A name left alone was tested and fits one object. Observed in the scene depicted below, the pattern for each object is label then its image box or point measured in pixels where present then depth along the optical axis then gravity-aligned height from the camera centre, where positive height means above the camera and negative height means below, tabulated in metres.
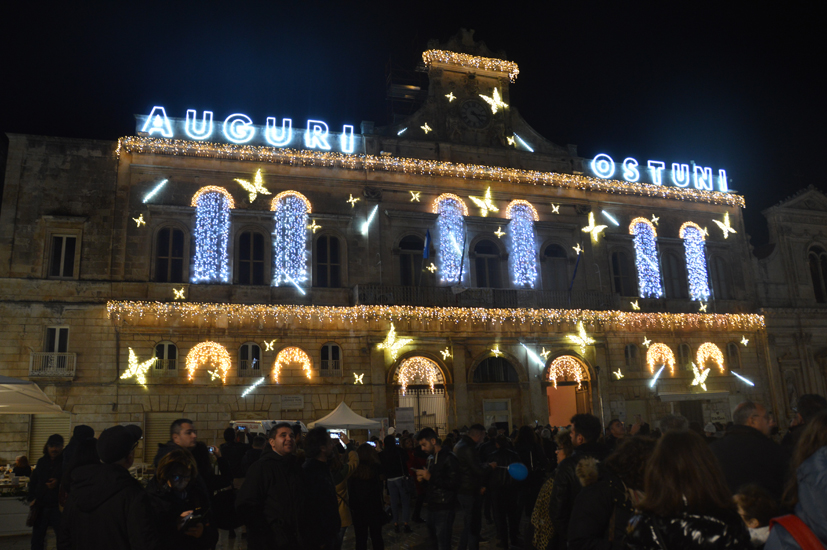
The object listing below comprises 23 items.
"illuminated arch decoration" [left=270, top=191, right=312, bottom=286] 21.48 +5.92
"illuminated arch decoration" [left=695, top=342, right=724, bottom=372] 25.45 +1.79
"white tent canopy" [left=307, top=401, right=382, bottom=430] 15.72 -0.23
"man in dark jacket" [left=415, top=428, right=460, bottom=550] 7.49 -1.00
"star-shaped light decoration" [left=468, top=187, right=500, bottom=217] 24.05 +7.60
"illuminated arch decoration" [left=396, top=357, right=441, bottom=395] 21.95 +1.27
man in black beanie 4.00 -0.56
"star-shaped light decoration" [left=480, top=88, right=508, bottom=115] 25.28 +11.99
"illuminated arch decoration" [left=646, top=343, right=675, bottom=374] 24.81 +1.73
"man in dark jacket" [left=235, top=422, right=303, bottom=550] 4.94 -0.70
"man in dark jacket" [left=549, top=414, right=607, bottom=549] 4.92 -0.63
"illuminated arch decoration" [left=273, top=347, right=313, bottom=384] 20.61 +1.77
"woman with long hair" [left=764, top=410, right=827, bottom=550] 2.75 -0.40
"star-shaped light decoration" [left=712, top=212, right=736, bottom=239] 27.48 +7.33
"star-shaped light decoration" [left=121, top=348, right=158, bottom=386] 19.19 +1.47
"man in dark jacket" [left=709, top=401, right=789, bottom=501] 4.25 -0.42
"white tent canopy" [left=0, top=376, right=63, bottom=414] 10.70 +0.41
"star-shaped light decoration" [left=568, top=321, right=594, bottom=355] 23.92 +2.40
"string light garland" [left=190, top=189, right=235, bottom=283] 20.75 +5.96
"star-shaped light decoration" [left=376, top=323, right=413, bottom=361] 21.73 +2.22
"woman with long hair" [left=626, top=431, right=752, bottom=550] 2.81 -0.47
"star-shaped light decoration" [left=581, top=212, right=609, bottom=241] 25.28 +6.84
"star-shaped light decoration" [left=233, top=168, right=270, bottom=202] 21.70 +7.70
